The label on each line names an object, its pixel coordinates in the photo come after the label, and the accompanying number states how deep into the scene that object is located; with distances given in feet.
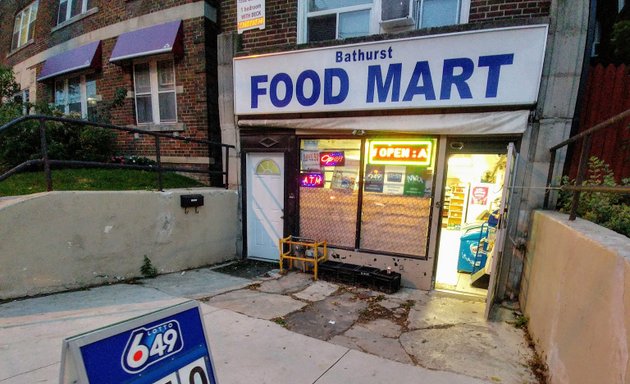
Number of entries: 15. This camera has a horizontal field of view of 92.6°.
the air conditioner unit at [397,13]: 16.38
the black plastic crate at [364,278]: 16.99
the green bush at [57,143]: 21.47
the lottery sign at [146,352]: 4.40
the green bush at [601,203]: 10.46
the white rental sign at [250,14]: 20.08
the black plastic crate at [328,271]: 17.90
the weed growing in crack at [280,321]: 12.37
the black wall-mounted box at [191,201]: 18.16
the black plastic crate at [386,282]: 16.42
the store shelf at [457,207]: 32.98
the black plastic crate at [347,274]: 17.35
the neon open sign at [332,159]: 18.99
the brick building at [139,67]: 23.67
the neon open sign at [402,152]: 16.89
